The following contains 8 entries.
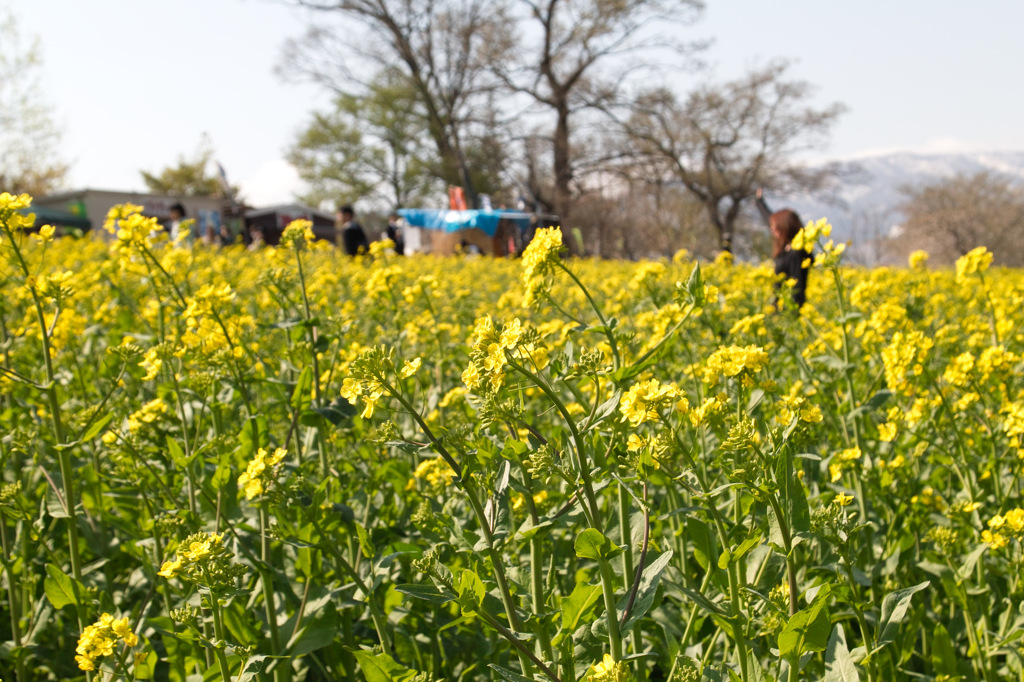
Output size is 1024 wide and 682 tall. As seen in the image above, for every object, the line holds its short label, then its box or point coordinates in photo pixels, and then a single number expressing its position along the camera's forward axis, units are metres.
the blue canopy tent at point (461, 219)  24.61
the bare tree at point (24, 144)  28.86
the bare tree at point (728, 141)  31.28
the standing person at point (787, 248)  6.57
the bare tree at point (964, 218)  34.16
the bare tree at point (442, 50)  27.69
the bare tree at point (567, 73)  27.80
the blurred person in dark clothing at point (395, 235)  15.82
